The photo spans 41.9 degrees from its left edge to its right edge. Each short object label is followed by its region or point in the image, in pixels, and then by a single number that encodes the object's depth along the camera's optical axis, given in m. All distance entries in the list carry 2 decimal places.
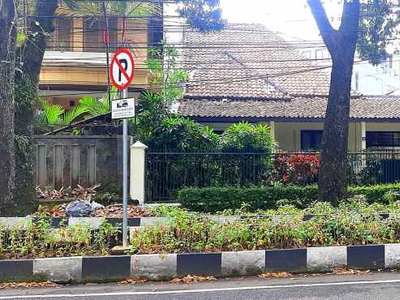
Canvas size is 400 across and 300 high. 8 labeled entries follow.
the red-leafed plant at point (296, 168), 14.62
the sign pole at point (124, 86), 6.71
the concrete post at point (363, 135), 20.36
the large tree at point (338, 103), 10.66
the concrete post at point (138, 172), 13.21
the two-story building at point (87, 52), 18.52
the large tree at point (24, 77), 9.41
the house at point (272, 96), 19.25
